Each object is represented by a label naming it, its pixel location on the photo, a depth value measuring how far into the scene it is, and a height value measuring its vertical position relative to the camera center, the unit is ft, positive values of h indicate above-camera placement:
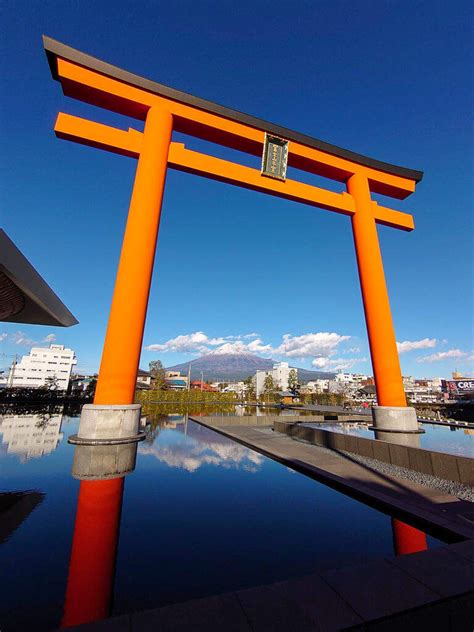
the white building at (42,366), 195.00 +21.66
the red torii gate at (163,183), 20.12 +21.19
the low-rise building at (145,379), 138.00 +12.91
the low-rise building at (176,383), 222.07 +13.86
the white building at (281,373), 267.66 +27.93
